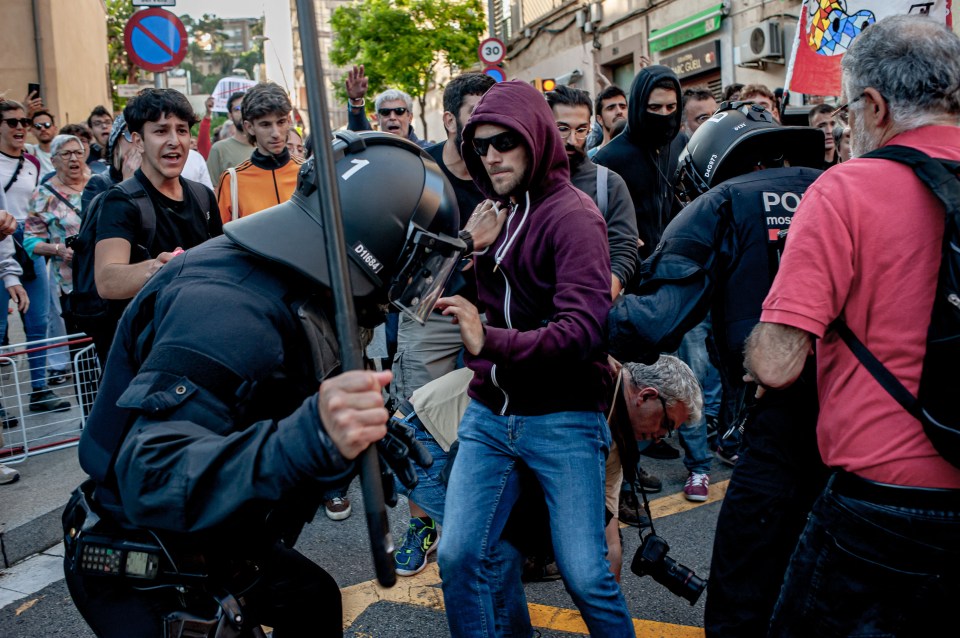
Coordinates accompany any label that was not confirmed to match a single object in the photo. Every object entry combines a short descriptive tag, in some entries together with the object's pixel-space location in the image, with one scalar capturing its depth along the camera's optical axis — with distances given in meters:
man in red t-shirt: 1.81
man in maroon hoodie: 2.41
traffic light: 12.09
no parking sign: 7.43
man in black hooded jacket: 4.74
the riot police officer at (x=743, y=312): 2.36
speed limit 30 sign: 14.45
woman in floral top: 6.40
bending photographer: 3.04
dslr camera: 2.76
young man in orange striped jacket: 4.60
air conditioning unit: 13.16
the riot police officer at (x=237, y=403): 1.45
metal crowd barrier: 5.36
